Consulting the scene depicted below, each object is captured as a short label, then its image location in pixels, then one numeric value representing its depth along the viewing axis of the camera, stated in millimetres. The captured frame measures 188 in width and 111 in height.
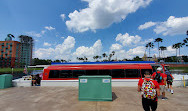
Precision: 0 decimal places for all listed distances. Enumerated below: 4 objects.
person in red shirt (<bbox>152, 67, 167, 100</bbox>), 5891
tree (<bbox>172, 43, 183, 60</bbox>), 85344
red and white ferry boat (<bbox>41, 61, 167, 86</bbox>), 9969
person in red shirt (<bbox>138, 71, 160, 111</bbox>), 3252
